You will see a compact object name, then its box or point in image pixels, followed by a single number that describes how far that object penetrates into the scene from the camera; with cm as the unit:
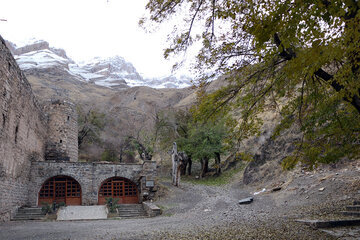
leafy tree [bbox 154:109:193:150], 2406
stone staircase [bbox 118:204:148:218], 1325
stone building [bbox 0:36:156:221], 1086
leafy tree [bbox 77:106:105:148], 2567
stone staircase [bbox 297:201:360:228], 598
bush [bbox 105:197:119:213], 1376
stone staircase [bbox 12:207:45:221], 1204
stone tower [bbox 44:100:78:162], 1839
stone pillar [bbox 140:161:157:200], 1609
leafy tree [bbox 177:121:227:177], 2155
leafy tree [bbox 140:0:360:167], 370
